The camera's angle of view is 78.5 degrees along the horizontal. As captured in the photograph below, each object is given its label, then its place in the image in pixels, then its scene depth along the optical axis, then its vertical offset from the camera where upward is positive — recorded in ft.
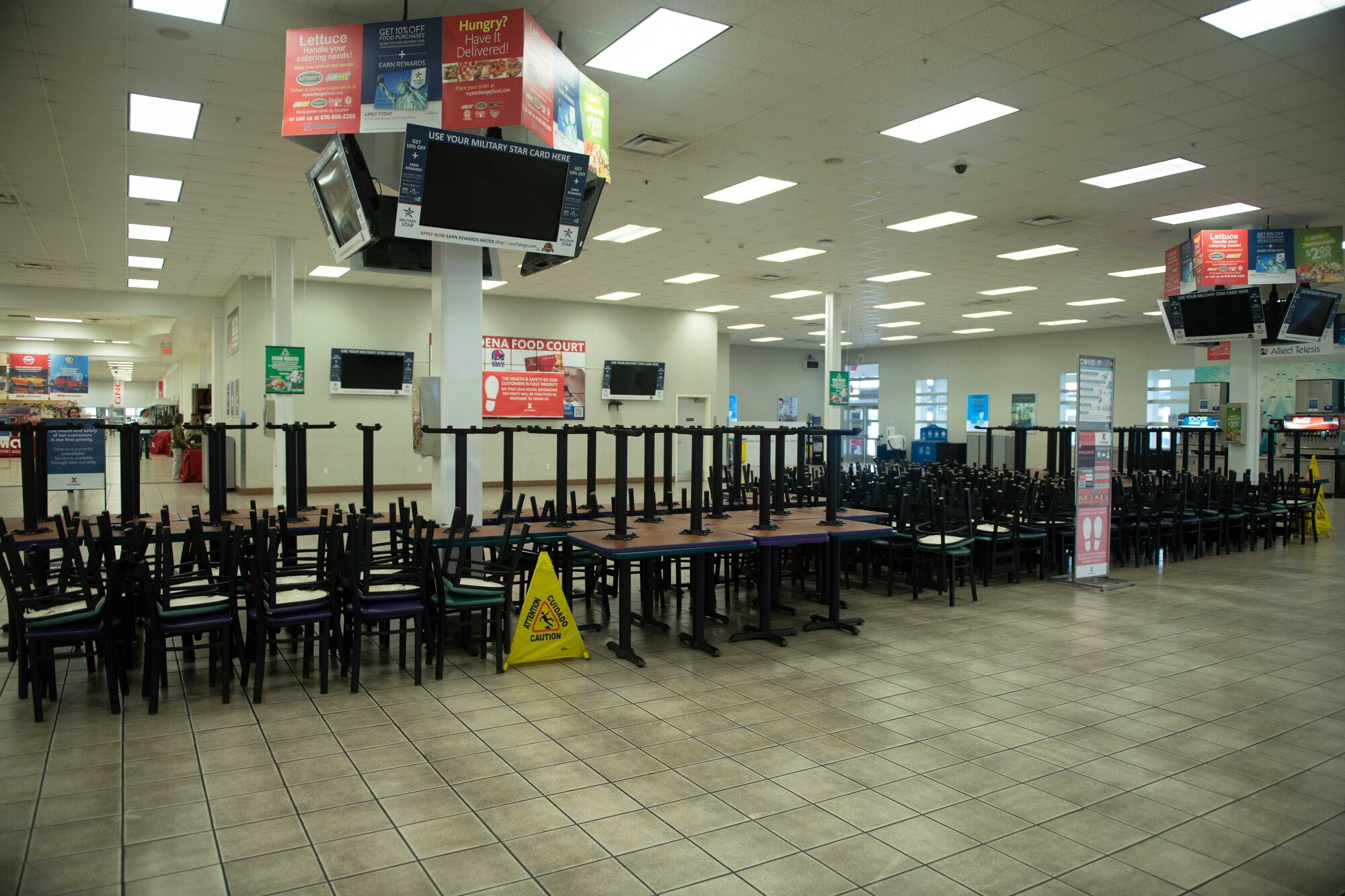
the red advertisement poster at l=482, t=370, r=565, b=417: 51.31 +2.56
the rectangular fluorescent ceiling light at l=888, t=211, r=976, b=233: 32.99 +8.74
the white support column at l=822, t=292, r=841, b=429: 48.96 +5.36
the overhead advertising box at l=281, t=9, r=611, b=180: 16.61 +7.29
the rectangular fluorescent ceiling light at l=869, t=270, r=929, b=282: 45.44 +8.87
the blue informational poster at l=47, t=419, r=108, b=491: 21.33 -0.62
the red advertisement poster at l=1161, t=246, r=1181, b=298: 34.91 +6.98
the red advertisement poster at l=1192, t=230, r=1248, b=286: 31.89 +6.86
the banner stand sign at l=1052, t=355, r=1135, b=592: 26.53 -1.22
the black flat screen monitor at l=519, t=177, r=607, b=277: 19.69 +5.50
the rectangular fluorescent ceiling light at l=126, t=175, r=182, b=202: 28.37 +8.72
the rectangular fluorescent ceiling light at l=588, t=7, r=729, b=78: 17.43 +8.70
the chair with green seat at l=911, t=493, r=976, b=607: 24.79 -3.33
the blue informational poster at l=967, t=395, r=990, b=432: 81.00 +2.25
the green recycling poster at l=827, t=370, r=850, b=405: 48.98 +2.75
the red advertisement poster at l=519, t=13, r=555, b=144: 16.65 +7.32
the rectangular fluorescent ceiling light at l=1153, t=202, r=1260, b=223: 30.89 +8.53
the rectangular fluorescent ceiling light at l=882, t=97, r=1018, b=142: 21.88 +8.68
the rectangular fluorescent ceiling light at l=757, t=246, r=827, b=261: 39.93 +8.87
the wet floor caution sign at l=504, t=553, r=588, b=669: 17.48 -4.10
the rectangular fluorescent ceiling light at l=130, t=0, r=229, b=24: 16.44 +8.60
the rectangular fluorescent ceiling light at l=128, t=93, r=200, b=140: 21.58 +8.65
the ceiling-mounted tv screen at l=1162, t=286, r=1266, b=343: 33.06 +4.85
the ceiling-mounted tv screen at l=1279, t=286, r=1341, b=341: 34.04 +5.03
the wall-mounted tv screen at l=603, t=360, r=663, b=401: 56.75 +3.74
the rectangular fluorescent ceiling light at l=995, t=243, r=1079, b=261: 38.96 +8.76
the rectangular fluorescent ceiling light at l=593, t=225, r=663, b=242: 35.76 +8.87
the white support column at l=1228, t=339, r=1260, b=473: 41.01 +2.41
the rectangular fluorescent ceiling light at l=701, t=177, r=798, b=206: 28.84 +8.78
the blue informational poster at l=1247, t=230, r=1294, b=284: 31.96 +6.92
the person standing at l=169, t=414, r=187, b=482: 56.85 -0.83
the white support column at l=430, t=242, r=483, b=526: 20.88 +2.31
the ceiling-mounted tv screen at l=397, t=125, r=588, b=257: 16.76 +5.18
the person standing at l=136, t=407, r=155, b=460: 95.14 -0.45
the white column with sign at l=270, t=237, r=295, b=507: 37.27 +6.10
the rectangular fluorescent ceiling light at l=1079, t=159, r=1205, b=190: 26.14 +8.56
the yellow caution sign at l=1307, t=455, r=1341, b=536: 40.98 -4.13
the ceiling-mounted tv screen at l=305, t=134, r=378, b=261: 17.43 +5.29
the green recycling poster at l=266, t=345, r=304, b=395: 36.40 +2.83
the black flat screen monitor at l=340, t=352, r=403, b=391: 49.40 +3.79
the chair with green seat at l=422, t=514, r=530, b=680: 16.66 -3.23
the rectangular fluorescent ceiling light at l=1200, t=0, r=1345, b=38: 16.52 +8.55
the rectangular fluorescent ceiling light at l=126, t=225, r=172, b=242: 35.32 +8.83
